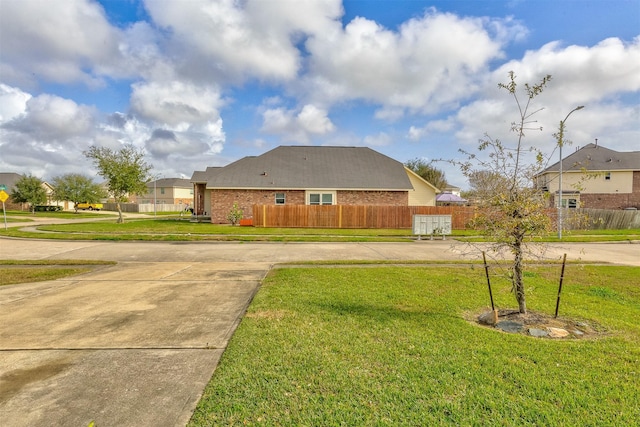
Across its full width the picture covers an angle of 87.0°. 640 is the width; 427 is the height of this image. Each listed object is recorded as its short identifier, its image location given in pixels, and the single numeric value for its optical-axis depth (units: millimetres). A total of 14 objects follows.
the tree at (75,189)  63500
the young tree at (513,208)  4844
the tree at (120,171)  29891
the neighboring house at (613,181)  38781
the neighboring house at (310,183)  28047
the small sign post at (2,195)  24766
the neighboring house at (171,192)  84438
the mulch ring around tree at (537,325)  4844
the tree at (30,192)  54875
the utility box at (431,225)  19500
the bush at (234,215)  27109
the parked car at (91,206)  74688
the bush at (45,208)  60528
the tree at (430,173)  62594
